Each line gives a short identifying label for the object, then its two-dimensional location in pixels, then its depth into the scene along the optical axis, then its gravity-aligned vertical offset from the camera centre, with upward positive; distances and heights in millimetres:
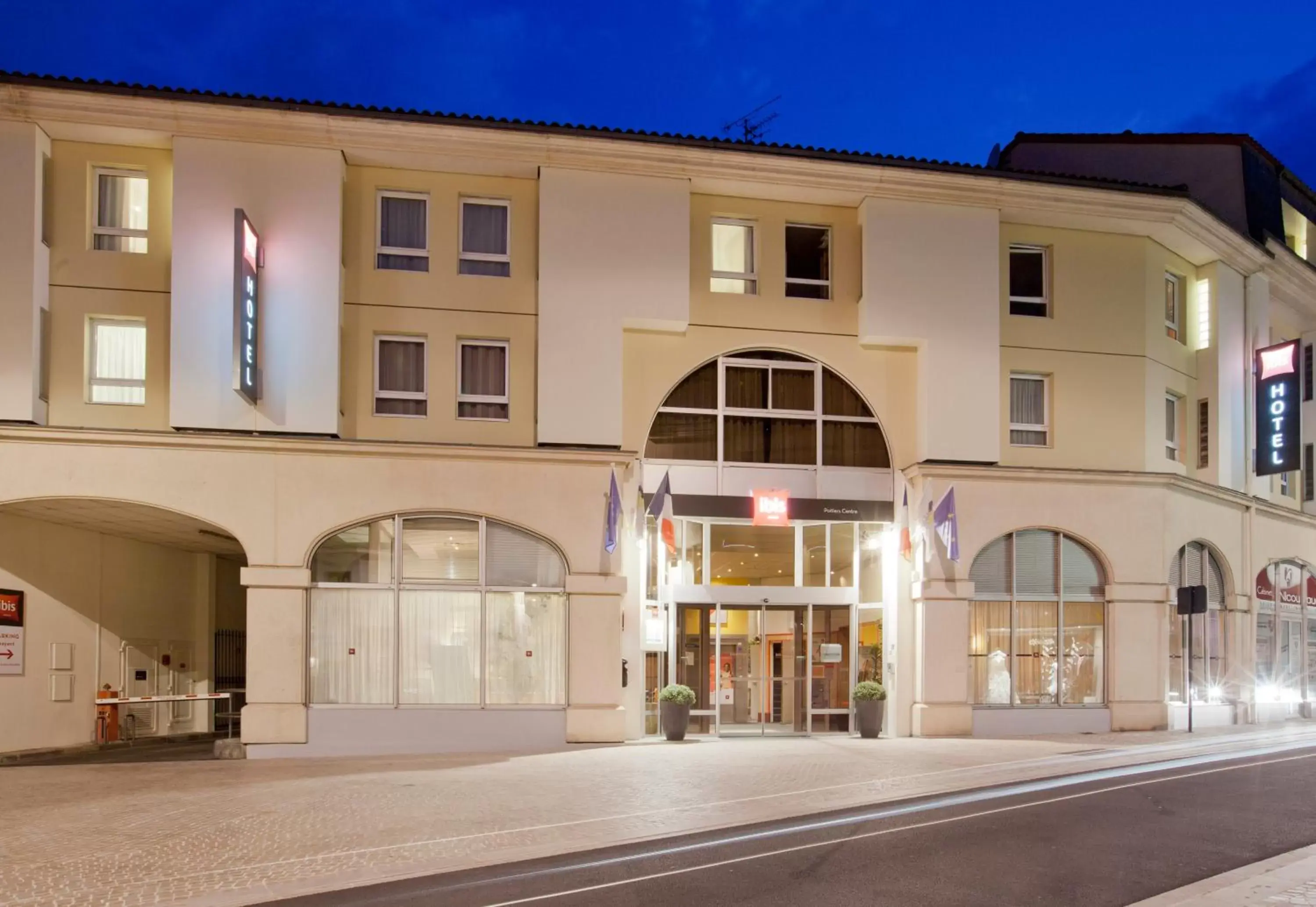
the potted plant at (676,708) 20391 -2852
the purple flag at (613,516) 19734 +406
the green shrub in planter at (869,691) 21203 -2641
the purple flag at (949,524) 21203 +317
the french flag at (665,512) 20188 +481
